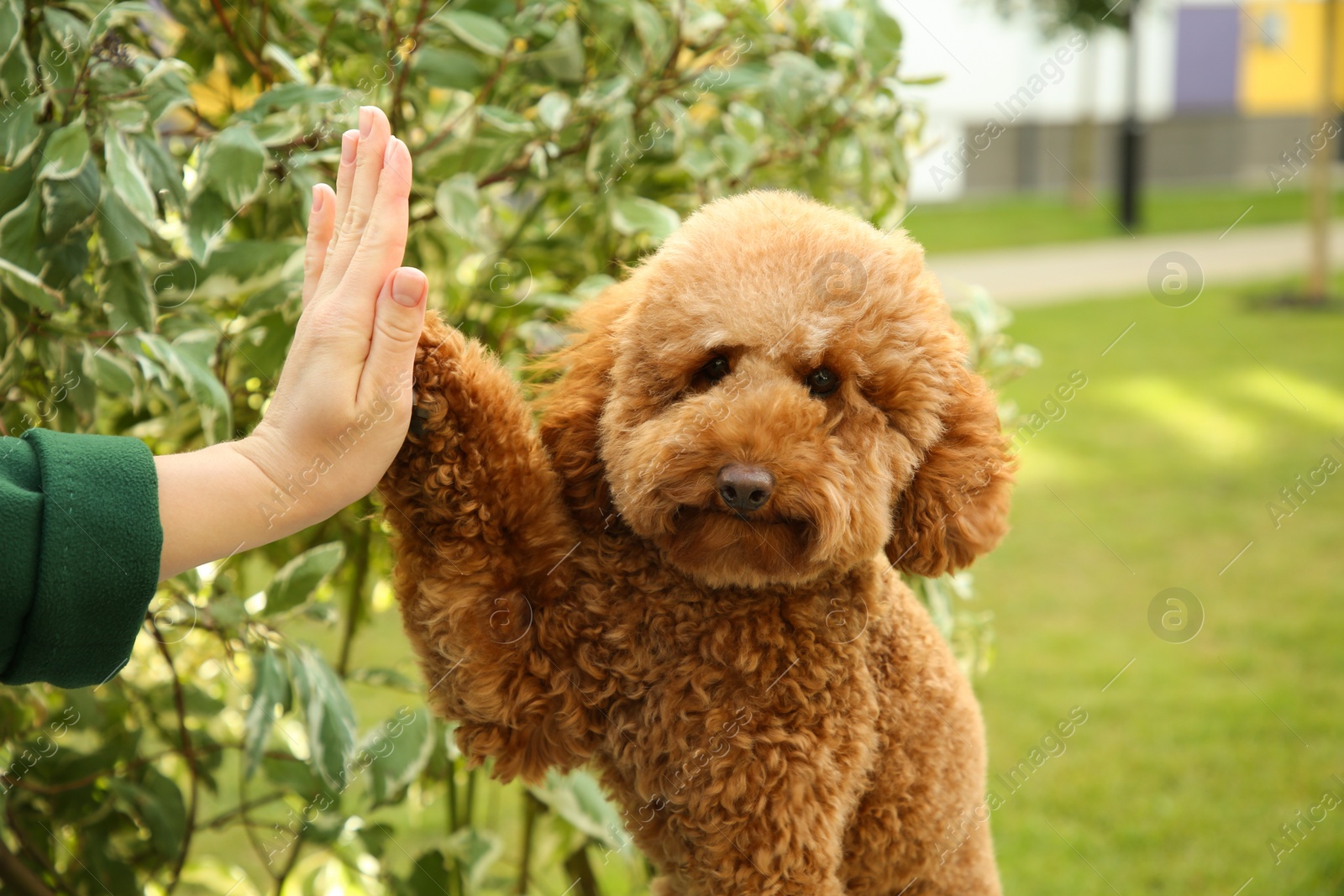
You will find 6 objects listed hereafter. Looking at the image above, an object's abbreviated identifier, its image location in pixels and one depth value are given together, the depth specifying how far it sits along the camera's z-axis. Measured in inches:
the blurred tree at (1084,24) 271.0
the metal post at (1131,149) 348.9
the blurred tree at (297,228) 46.6
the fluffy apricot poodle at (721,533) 32.5
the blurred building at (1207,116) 591.5
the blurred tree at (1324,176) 228.1
